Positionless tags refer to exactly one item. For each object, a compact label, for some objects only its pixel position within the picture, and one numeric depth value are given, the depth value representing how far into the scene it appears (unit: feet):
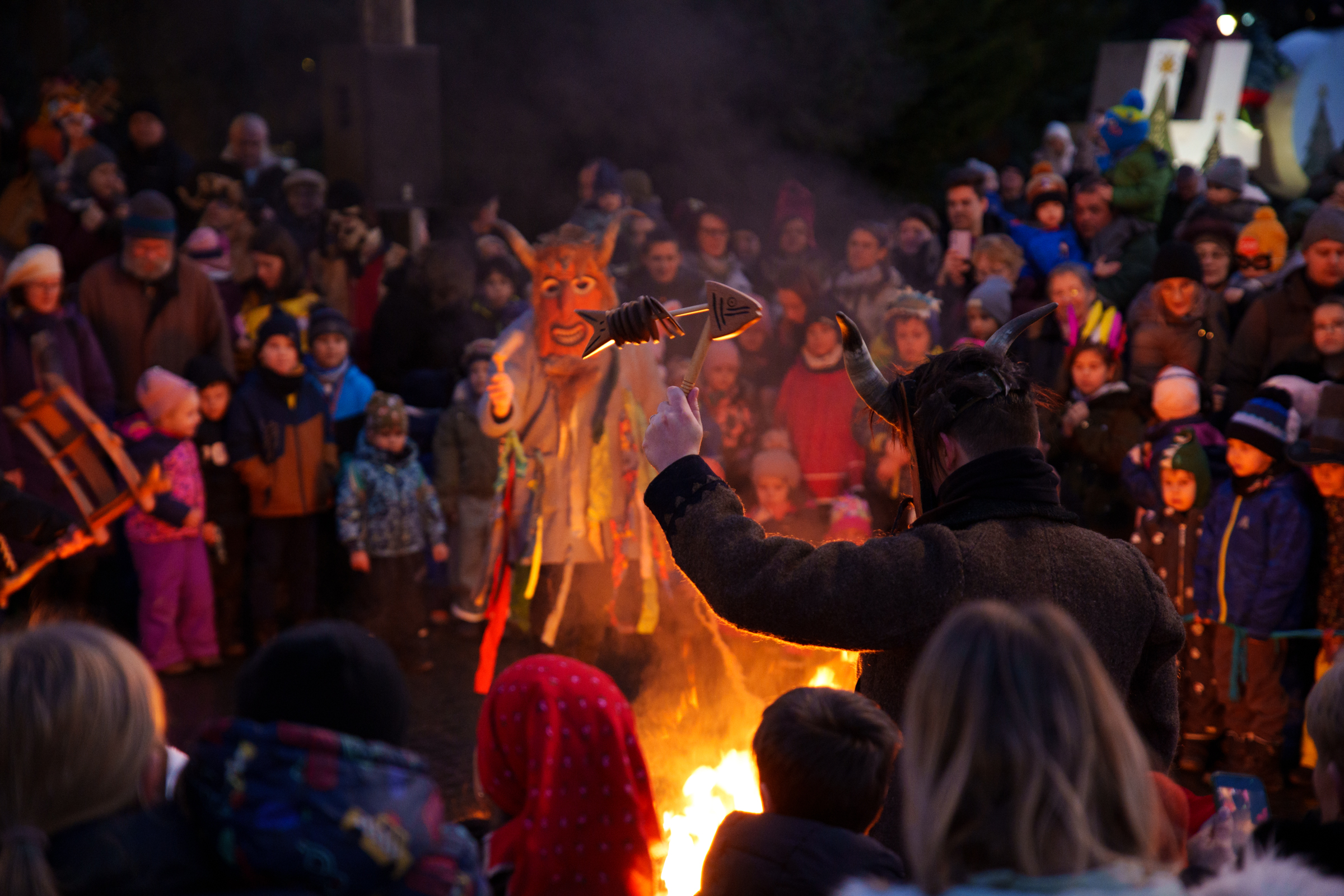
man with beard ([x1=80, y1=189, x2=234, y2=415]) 21.72
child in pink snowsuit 19.89
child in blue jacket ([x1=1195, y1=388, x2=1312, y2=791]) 16.40
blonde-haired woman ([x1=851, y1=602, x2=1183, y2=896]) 4.57
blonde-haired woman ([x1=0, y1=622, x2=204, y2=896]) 5.00
